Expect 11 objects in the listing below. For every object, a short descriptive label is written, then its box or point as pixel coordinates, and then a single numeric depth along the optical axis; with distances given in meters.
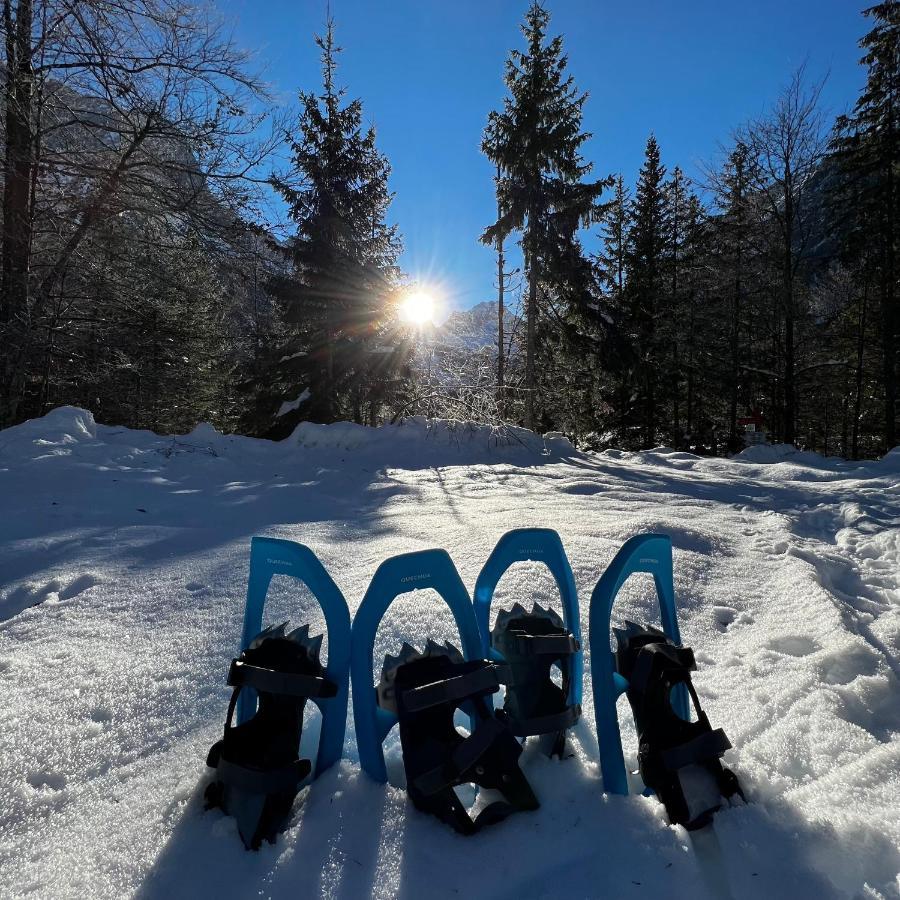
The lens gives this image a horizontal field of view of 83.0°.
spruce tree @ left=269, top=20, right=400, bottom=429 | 13.61
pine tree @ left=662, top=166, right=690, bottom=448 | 18.75
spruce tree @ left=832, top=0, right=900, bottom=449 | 13.40
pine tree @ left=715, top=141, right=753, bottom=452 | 18.50
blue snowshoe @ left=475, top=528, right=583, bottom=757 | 1.27
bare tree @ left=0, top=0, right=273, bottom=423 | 5.52
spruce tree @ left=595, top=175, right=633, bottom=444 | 14.91
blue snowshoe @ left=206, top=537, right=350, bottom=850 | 1.04
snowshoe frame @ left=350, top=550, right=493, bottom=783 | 1.21
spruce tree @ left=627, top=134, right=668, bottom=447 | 19.66
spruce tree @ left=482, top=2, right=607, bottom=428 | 13.98
